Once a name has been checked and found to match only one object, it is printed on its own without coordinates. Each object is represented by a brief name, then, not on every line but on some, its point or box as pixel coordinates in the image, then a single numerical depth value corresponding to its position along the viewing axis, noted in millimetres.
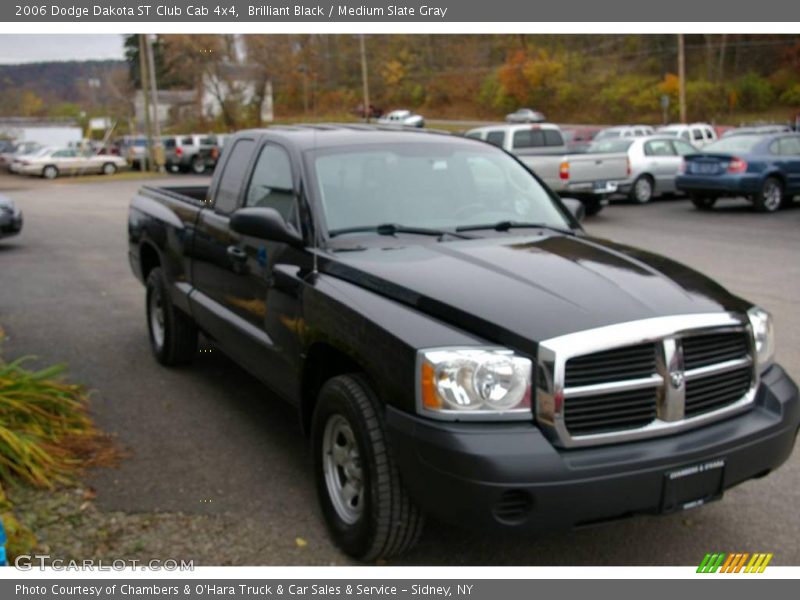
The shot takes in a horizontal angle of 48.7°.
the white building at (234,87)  48156
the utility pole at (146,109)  39125
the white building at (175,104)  53469
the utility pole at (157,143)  38094
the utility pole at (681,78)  41138
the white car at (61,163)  38062
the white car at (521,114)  34703
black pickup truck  3236
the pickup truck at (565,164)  17484
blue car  17812
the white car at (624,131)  32688
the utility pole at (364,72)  55038
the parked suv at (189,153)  40031
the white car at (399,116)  55844
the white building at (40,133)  58344
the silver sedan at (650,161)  20297
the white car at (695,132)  29328
